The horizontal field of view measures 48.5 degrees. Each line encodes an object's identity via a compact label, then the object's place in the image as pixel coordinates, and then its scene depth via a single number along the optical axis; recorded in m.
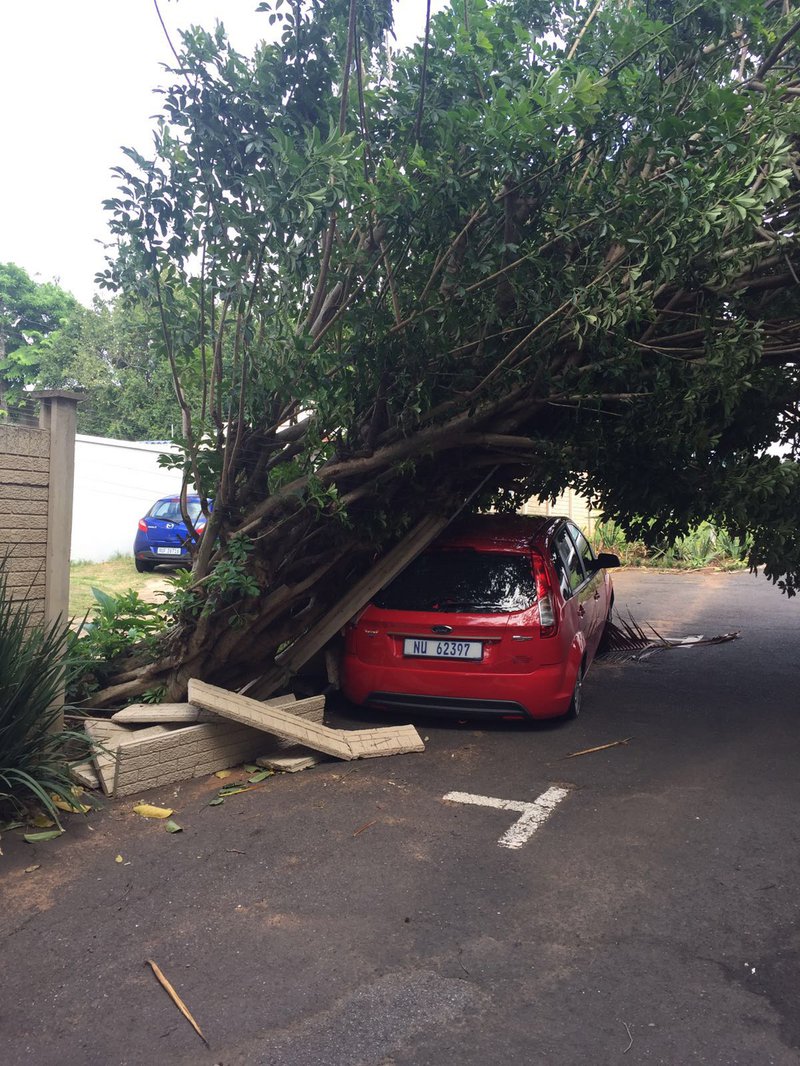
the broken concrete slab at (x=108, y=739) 5.48
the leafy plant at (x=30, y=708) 4.97
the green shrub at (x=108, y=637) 6.62
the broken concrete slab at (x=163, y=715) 5.94
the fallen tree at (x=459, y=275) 5.25
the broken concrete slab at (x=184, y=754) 5.53
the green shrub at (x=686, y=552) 21.62
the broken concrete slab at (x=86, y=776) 5.52
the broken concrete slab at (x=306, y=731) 5.78
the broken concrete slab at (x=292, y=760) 6.05
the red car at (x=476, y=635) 6.68
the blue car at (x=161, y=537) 16.98
